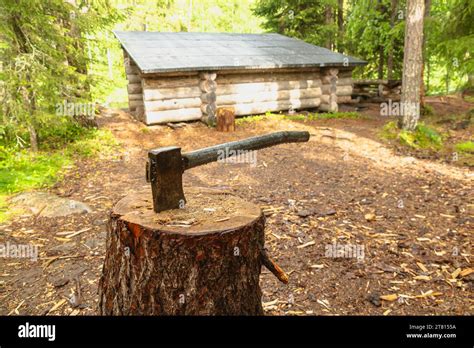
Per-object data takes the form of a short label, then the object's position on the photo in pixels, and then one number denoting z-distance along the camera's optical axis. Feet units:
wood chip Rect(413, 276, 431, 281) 12.32
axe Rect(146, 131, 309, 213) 7.73
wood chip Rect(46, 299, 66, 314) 11.08
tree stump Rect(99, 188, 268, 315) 7.13
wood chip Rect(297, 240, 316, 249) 14.85
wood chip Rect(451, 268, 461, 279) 12.32
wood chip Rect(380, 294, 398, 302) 11.29
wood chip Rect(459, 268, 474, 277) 12.35
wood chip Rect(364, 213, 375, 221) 17.22
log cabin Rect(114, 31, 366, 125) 40.68
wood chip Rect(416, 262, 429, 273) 12.83
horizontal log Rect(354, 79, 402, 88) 58.85
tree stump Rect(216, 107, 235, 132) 39.60
